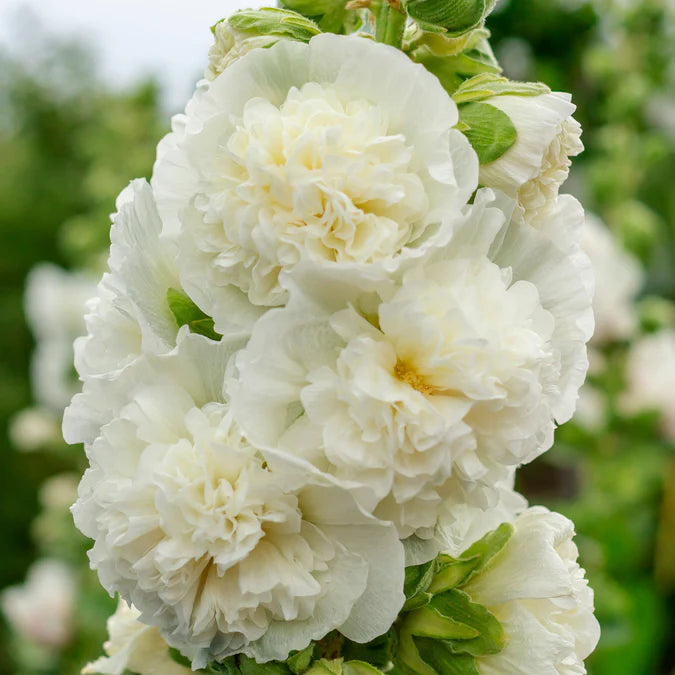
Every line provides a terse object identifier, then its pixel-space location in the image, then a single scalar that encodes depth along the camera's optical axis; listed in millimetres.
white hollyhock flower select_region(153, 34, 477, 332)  508
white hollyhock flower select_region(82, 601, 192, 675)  607
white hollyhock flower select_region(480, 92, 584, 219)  534
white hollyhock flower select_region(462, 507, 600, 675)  560
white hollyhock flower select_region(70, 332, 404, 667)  514
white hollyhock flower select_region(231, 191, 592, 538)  498
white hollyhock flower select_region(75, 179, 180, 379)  547
